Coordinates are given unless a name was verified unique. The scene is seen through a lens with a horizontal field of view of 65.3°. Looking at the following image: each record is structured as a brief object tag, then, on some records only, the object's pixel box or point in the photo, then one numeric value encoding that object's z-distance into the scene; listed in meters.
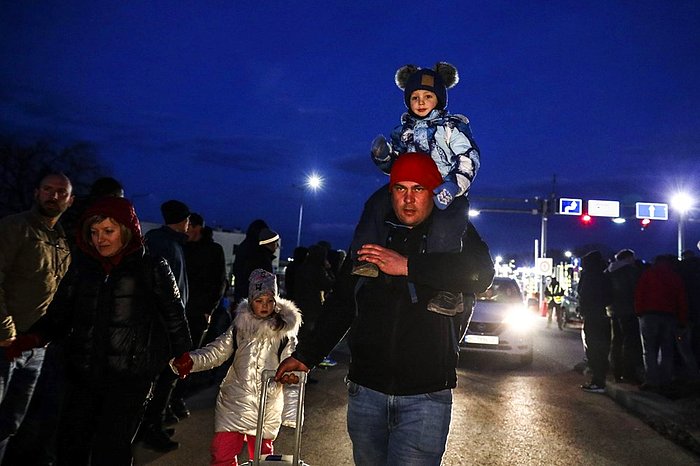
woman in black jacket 3.16
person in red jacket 8.17
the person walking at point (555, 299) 21.48
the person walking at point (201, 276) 6.15
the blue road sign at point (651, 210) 29.75
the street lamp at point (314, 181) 36.62
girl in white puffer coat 3.93
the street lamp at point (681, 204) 28.03
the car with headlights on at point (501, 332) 10.77
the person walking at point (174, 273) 5.12
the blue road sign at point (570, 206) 29.89
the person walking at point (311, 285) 9.09
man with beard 3.73
